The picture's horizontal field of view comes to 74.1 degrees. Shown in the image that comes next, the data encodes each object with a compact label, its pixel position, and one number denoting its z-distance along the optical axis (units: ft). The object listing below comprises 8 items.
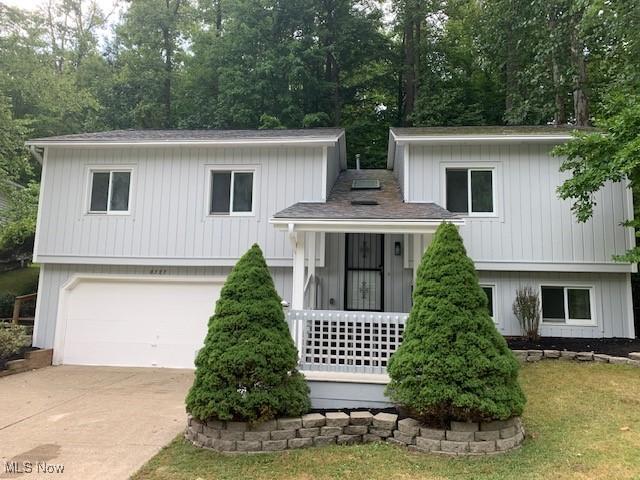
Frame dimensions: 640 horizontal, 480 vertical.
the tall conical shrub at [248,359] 14.97
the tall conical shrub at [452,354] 14.55
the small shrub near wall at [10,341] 27.35
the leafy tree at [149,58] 65.05
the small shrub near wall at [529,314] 28.43
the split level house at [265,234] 29.35
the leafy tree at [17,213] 39.86
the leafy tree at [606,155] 24.75
